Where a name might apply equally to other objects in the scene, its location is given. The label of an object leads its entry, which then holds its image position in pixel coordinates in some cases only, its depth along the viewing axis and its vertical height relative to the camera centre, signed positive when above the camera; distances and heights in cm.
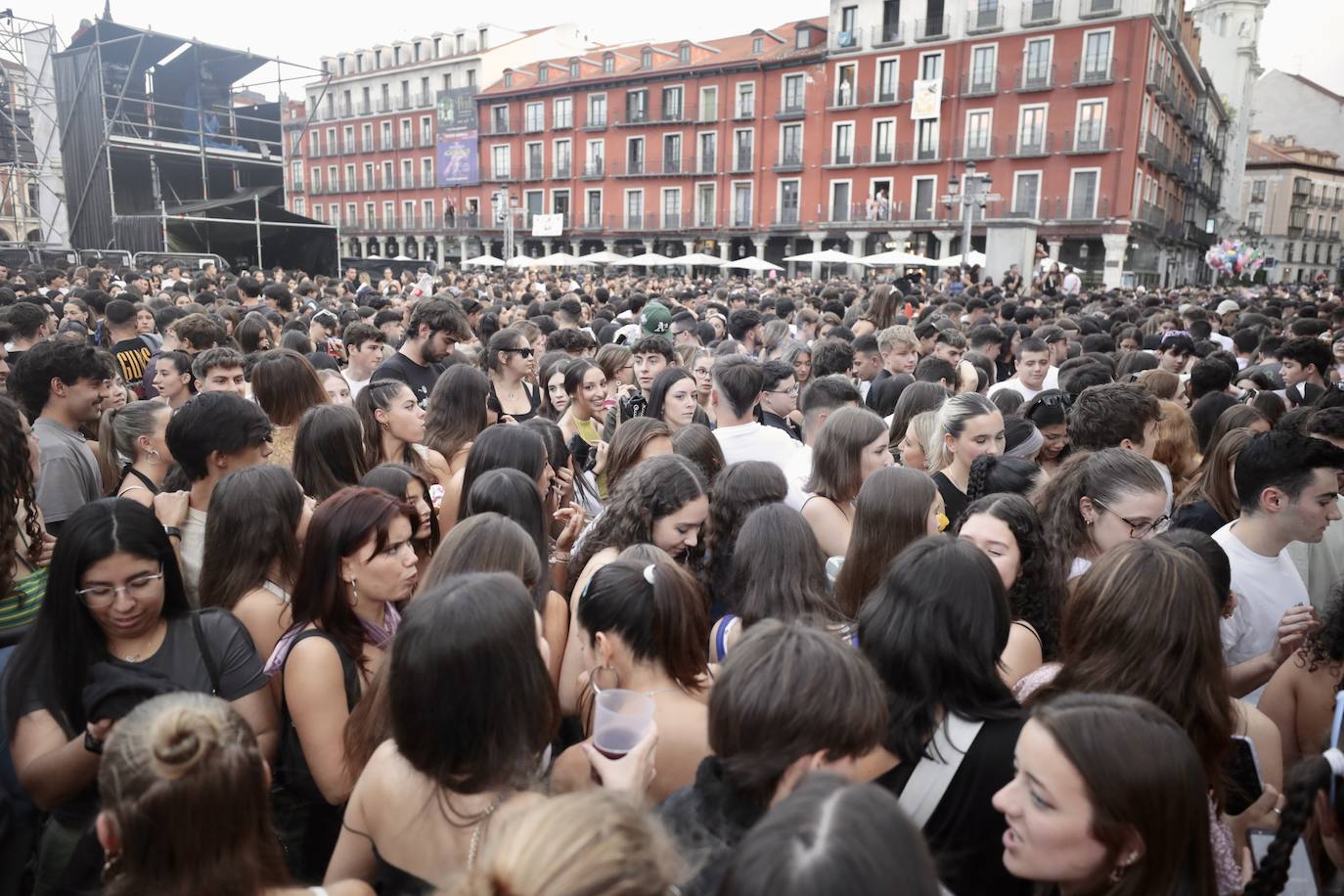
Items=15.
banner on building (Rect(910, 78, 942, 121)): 3142 +714
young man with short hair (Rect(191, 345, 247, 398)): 470 -47
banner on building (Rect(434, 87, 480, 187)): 4494 +815
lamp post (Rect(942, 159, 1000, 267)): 1967 +233
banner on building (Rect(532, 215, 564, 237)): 3725 +282
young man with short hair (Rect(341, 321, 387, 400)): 611 -47
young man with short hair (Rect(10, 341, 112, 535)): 364 -58
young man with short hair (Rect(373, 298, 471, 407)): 574 -39
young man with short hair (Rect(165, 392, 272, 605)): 312 -59
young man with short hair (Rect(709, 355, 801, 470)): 442 -74
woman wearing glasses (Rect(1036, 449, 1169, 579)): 302 -78
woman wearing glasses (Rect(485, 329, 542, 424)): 570 -57
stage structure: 2033 +348
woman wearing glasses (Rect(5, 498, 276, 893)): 202 -95
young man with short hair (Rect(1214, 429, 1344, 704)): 290 -82
